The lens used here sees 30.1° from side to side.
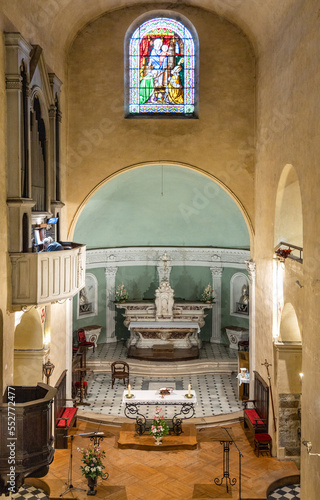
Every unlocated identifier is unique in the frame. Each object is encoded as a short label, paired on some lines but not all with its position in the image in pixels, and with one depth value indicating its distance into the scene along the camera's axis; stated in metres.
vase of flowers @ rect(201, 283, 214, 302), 22.59
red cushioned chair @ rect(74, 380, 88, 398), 18.02
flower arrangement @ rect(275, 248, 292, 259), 13.05
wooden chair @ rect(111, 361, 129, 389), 19.19
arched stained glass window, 17.25
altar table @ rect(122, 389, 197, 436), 15.75
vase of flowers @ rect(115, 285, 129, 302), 22.58
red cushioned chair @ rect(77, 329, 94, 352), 19.95
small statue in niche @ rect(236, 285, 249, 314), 22.34
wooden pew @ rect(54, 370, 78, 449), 15.05
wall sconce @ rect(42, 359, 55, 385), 13.81
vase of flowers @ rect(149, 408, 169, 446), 14.88
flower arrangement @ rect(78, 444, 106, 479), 12.62
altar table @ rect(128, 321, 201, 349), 21.86
